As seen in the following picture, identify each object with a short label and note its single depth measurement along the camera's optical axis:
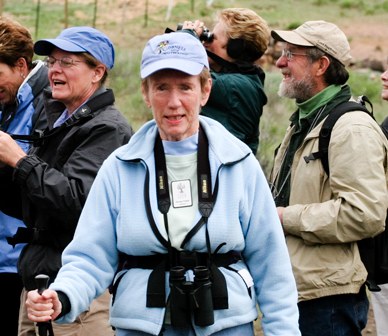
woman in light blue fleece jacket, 5.69
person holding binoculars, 9.43
